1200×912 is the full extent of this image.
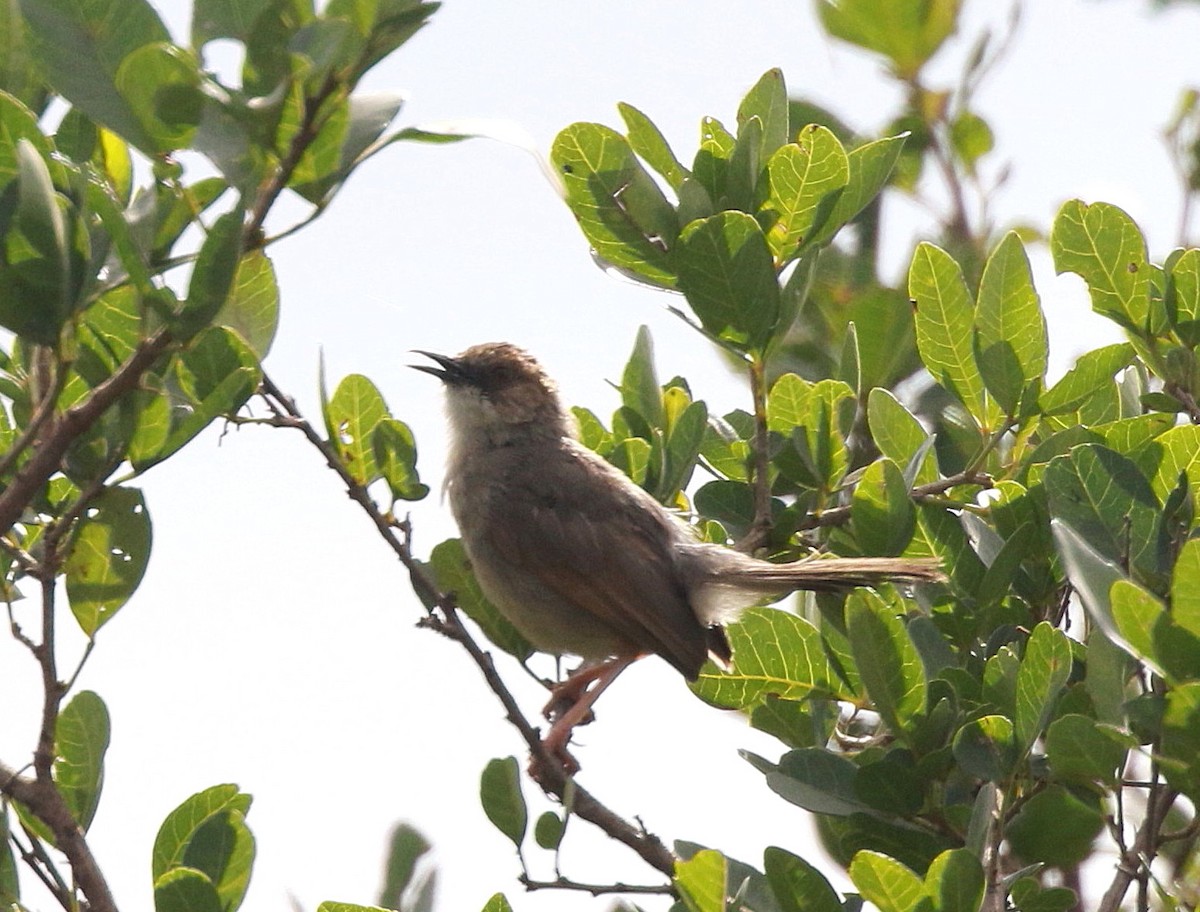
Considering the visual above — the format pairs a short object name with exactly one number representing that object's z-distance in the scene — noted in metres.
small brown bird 9.70
